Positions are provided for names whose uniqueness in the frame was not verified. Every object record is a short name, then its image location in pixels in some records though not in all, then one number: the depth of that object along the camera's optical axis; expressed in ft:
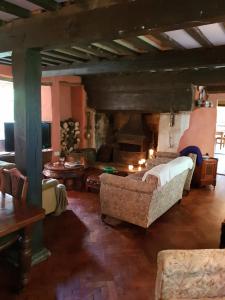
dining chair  7.15
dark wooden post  7.91
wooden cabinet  17.29
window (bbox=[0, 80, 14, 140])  18.23
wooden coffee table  14.98
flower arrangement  20.44
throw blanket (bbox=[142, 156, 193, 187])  10.36
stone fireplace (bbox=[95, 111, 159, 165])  21.04
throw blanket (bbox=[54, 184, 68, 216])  12.41
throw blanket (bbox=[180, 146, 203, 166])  16.48
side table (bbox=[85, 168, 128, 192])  15.74
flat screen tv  17.38
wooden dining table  6.70
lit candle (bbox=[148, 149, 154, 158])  20.67
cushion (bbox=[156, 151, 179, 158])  16.61
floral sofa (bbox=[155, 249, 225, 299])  5.18
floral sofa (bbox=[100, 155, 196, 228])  10.40
